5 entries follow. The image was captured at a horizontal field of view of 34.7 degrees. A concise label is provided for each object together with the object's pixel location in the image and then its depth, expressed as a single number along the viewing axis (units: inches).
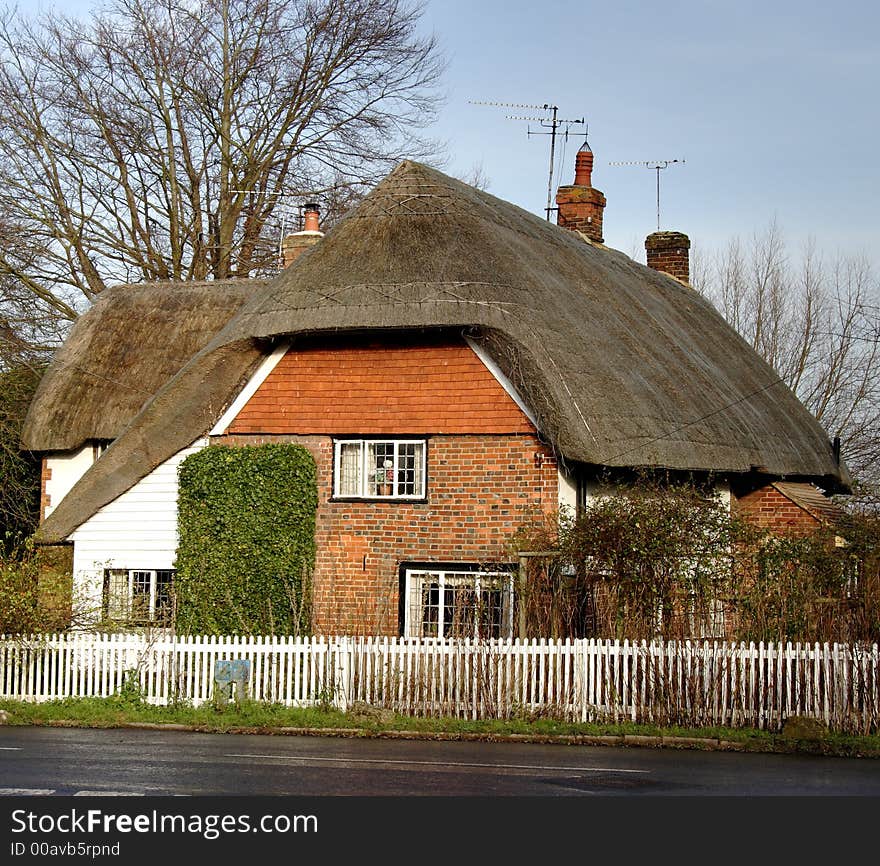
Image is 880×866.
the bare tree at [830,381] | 1582.2
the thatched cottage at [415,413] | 772.6
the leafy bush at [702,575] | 671.8
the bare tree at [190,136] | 1375.5
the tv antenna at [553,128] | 1306.6
